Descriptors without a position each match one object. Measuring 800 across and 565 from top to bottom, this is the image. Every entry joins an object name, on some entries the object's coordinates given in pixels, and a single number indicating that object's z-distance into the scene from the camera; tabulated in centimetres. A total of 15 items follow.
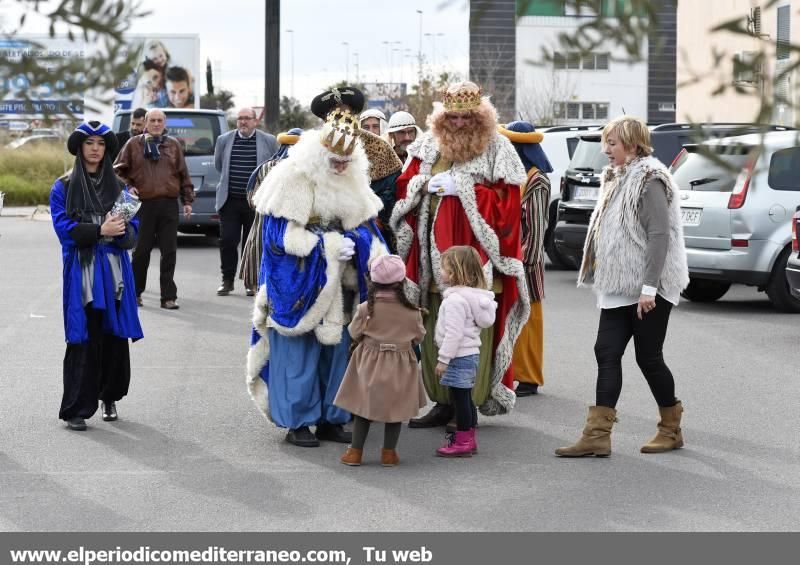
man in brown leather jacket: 1437
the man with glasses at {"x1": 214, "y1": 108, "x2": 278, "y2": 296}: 1529
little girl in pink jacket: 755
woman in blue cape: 827
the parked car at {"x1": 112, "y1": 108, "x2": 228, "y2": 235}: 2156
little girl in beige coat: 731
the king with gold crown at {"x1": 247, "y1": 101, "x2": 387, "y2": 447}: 774
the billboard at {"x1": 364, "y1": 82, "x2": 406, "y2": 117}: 5897
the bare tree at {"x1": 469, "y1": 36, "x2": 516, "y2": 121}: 6063
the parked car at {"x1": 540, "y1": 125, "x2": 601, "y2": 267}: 1898
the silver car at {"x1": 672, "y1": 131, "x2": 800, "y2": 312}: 1380
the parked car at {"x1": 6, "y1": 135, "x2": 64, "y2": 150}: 4395
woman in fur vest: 750
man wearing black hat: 854
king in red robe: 814
